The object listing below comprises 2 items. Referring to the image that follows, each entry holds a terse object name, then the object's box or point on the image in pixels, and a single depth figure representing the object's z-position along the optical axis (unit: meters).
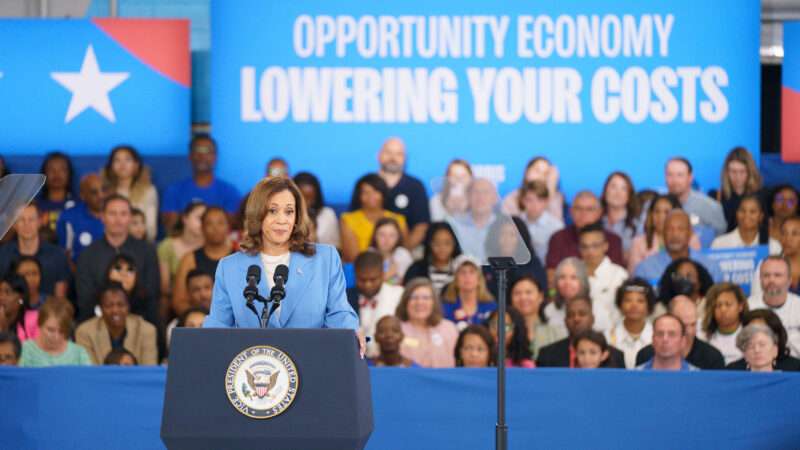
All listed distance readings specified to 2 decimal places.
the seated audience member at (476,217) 14.47
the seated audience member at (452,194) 15.45
